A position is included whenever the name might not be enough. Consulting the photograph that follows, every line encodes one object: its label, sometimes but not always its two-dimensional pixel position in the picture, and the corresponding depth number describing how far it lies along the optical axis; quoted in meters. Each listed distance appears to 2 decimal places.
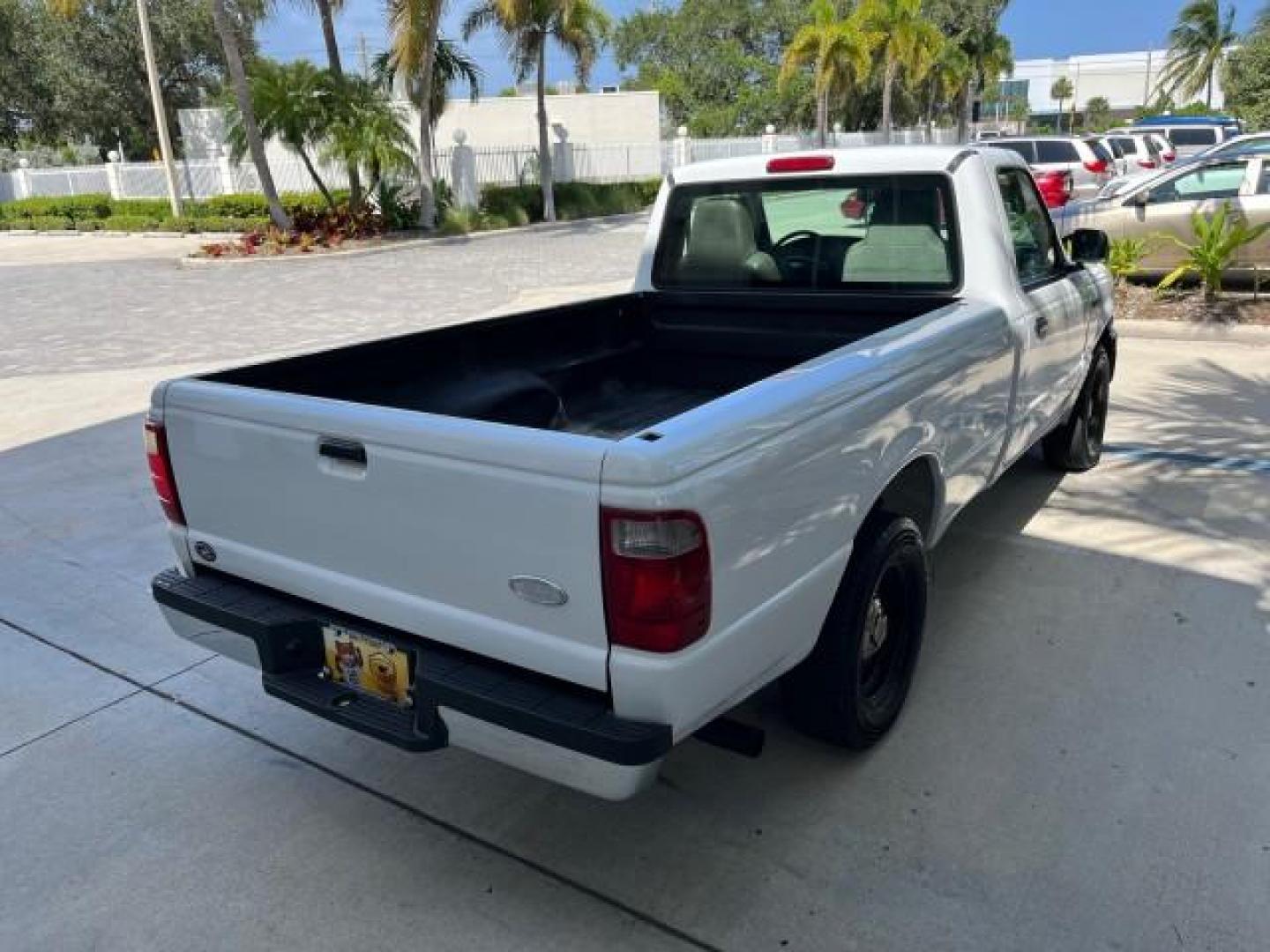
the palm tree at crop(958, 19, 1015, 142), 49.06
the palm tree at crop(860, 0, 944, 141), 37.91
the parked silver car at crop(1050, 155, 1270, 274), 10.83
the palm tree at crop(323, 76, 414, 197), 20.64
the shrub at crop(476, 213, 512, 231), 24.39
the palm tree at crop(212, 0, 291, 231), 18.86
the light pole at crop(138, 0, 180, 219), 24.47
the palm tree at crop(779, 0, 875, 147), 35.34
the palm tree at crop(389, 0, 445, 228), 20.56
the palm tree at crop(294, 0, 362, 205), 21.45
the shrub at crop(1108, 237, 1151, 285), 10.57
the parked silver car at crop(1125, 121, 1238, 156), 28.08
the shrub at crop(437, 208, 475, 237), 23.11
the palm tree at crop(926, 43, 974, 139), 47.59
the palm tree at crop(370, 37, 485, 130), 22.45
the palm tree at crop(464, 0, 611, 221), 23.88
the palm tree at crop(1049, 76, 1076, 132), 97.94
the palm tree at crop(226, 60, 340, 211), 20.69
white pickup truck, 2.19
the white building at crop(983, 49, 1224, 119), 112.56
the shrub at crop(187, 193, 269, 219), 26.30
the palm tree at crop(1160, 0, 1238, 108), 54.44
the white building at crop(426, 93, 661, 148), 35.78
